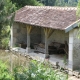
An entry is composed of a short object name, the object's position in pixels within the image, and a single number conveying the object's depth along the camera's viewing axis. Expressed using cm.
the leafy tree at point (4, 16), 983
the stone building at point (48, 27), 1393
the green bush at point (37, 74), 837
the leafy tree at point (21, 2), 3084
